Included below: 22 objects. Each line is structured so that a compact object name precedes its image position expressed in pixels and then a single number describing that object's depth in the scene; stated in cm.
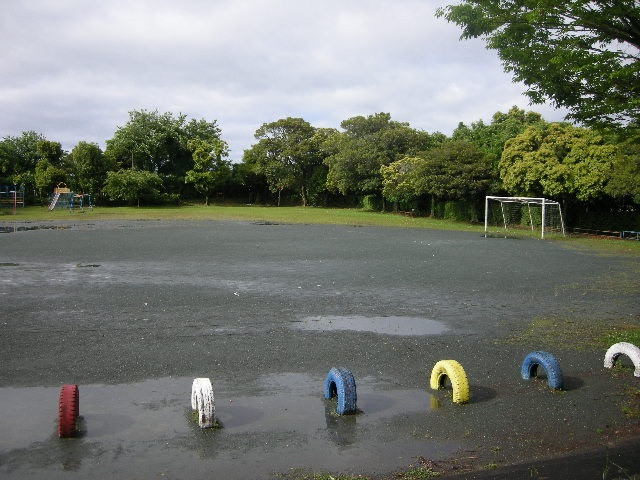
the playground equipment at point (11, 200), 4938
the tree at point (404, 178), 4197
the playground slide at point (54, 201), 4753
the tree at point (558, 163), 3077
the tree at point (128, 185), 5384
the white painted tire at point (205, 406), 521
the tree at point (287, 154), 6219
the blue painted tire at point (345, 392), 559
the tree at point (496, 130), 4311
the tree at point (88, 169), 5494
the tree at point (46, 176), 5394
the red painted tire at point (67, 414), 496
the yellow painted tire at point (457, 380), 591
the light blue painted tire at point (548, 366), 629
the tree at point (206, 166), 6053
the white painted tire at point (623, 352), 669
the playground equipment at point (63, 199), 4825
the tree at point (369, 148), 5094
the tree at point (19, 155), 5584
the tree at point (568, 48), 749
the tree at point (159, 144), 5996
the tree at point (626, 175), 2730
